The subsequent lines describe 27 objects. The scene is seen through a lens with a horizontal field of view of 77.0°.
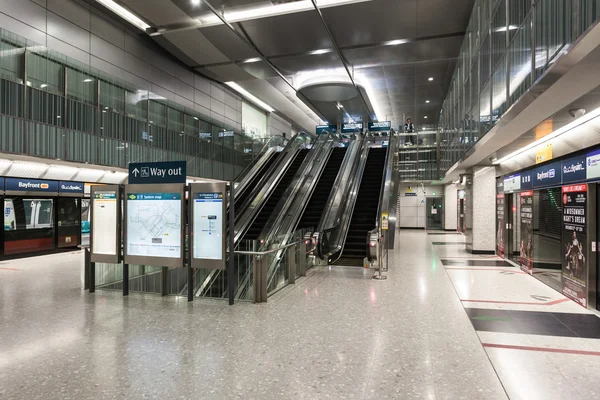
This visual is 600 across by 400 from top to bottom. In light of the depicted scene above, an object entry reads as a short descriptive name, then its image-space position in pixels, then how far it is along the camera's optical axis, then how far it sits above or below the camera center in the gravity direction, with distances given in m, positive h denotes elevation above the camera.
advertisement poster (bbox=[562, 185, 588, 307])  5.98 -0.64
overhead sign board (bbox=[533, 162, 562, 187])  6.94 +0.59
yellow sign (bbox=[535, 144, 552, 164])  7.41 +1.04
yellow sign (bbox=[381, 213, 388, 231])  9.49 -0.41
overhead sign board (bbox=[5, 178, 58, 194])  10.82 +0.59
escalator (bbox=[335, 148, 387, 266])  10.51 -0.26
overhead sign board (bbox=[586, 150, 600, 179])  5.51 +0.60
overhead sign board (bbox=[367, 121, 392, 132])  26.20 +5.49
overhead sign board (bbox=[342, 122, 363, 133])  27.80 +5.76
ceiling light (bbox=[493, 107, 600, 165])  5.62 +1.33
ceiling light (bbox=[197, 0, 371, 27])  11.80 +6.29
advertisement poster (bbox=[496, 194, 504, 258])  11.31 -0.59
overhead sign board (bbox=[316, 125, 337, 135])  26.35 +5.65
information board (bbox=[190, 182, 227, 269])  5.82 -0.30
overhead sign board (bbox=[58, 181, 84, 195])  12.31 +0.59
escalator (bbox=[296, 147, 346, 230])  11.90 +0.49
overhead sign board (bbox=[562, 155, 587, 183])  6.00 +0.60
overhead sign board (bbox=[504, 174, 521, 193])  9.45 +0.58
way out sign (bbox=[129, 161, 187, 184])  6.24 +0.56
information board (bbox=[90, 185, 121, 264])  6.37 -0.33
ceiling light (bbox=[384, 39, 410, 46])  14.05 +6.13
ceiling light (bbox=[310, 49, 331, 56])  15.17 +6.21
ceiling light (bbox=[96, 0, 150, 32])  12.11 +6.49
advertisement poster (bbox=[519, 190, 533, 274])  8.59 -0.65
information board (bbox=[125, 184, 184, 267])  6.04 -0.32
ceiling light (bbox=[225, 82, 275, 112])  20.71 +6.57
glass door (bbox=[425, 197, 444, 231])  25.62 -0.49
